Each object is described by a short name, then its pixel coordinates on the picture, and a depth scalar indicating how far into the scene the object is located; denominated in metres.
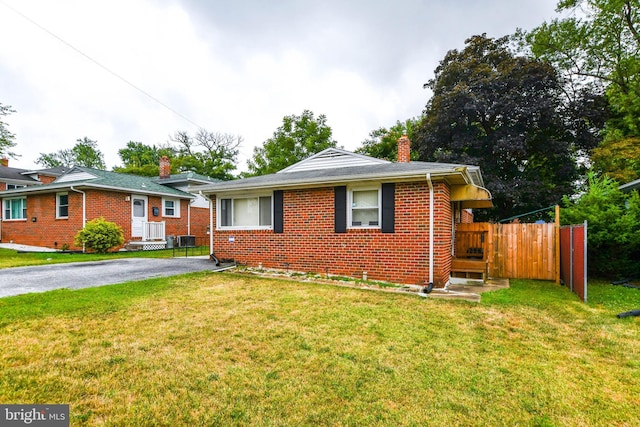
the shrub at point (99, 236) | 13.36
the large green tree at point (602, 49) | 16.30
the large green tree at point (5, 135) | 18.61
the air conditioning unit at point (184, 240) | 17.94
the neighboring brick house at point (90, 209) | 14.72
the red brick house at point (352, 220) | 7.41
